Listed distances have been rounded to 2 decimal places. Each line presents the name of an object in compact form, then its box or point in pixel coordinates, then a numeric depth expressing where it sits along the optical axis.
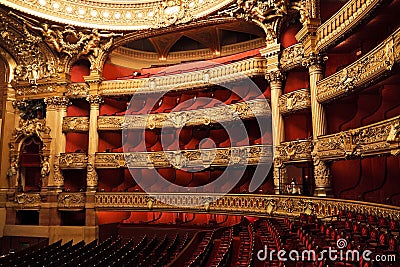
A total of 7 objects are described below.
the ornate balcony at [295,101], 11.30
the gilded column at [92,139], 15.30
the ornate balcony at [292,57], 11.76
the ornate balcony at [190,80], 13.48
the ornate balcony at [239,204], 8.05
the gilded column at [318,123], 10.16
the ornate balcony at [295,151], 10.91
